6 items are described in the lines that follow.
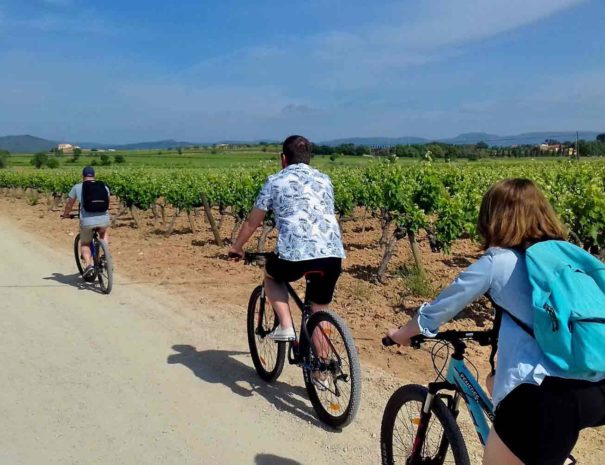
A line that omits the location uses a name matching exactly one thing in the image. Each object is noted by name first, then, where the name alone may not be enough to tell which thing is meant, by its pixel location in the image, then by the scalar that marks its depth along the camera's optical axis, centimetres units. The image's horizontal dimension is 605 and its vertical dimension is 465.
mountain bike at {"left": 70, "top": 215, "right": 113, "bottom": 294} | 798
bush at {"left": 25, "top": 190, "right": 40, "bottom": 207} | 2974
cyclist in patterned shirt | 405
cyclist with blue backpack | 185
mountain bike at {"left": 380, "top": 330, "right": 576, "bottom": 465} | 245
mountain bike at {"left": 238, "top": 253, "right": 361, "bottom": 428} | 379
